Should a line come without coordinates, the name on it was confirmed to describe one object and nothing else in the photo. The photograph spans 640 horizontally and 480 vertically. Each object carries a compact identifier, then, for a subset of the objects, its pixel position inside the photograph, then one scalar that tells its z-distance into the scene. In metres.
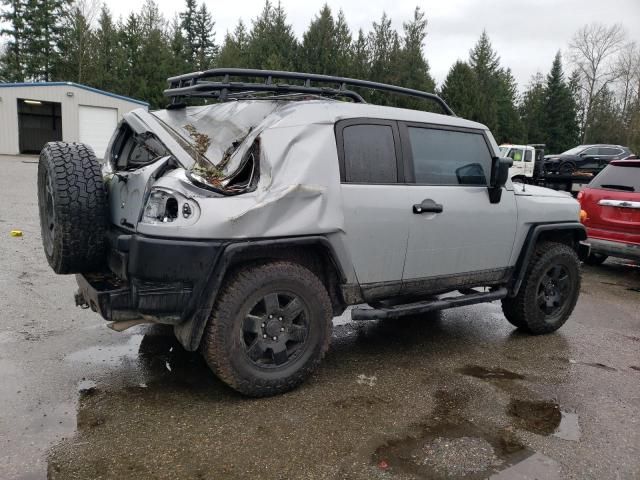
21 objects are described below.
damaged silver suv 3.12
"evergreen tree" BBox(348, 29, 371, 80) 41.28
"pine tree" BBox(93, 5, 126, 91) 39.22
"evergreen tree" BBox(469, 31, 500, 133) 41.53
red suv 7.36
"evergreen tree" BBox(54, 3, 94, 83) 40.22
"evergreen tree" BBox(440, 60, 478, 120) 40.41
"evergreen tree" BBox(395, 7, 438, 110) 41.81
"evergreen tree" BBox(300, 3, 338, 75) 41.19
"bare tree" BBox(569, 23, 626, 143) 51.31
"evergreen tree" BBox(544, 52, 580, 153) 49.94
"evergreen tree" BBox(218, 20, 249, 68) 42.69
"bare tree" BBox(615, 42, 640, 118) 48.81
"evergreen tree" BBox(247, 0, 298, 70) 41.06
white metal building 26.27
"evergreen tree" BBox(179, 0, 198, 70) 56.38
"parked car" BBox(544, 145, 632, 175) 22.69
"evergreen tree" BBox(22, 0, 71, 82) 40.12
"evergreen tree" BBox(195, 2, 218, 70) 56.16
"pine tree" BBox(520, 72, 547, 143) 50.66
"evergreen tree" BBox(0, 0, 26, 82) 39.97
